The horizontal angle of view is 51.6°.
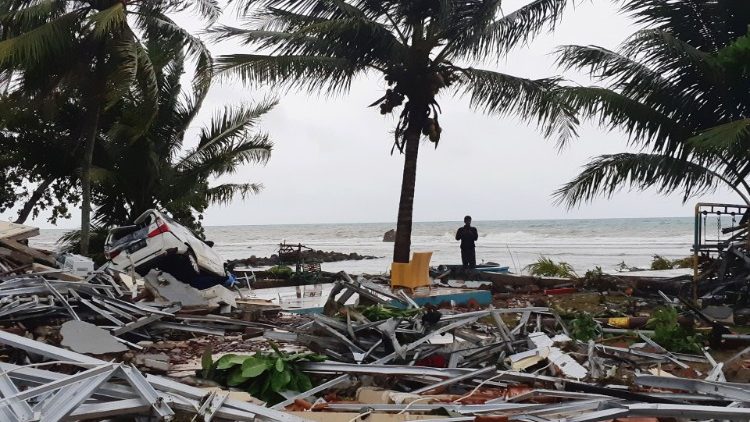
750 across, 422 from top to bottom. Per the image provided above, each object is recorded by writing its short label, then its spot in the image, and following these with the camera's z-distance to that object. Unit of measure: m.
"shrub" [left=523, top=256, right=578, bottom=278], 18.31
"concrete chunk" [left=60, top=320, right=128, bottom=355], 5.90
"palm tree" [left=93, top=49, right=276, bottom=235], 17.80
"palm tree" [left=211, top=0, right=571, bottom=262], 13.23
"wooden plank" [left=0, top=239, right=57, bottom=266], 10.01
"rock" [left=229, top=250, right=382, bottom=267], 29.22
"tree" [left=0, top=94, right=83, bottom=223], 16.67
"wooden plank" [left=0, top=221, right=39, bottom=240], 10.56
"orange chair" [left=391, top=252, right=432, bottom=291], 12.98
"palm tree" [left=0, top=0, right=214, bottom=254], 13.90
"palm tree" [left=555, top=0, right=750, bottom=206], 12.78
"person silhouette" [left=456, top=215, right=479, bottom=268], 16.36
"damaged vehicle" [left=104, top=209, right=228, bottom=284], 10.48
